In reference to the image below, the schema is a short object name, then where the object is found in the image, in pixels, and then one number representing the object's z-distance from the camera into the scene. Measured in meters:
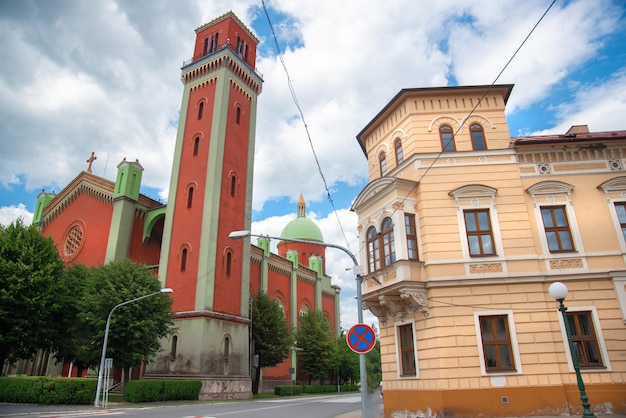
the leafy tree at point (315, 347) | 48.41
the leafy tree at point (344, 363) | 51.22
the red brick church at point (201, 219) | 30.69
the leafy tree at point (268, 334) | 39.09
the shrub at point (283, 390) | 42.59
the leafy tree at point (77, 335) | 26.73
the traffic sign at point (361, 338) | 9.31
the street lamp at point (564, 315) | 9.03
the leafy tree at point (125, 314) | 25.98
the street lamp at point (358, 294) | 9.62
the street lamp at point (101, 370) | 22.42
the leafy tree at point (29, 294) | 24.94
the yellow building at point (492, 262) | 13.96
